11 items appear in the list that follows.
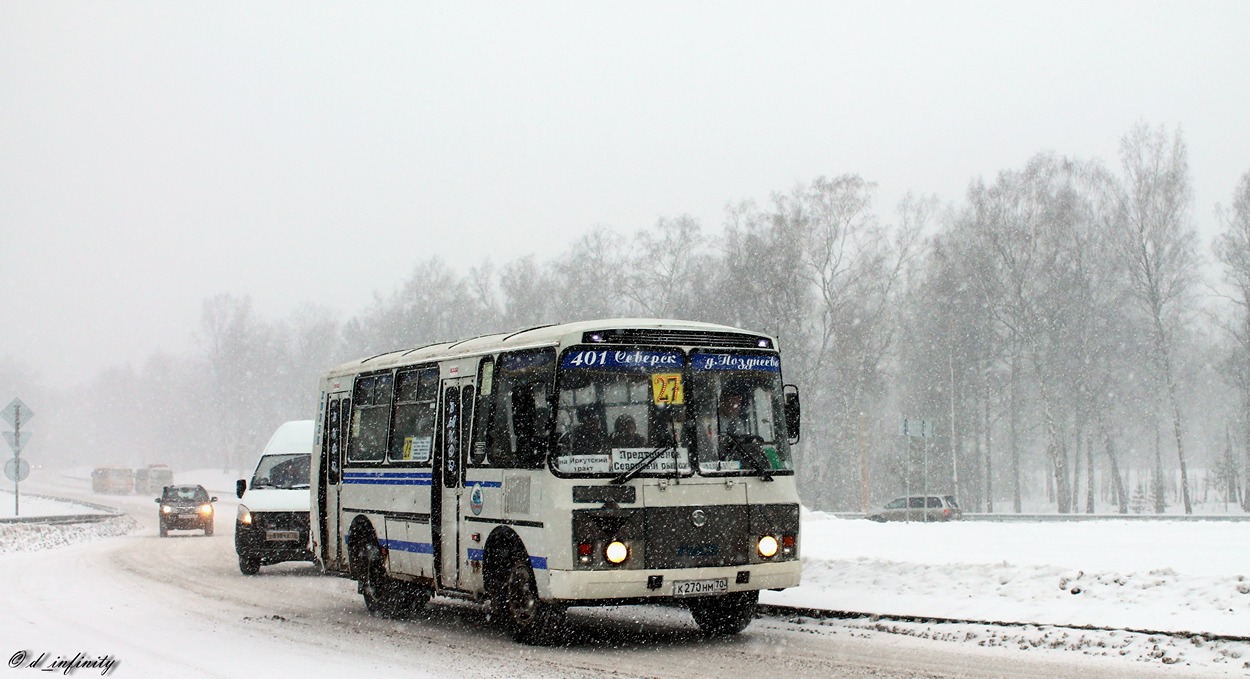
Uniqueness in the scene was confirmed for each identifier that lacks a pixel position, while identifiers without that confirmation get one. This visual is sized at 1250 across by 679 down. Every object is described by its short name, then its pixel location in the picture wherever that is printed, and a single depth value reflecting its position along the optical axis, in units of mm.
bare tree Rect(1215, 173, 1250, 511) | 56750
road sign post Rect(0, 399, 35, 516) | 35000
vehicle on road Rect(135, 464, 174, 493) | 91688
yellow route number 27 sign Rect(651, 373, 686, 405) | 12273
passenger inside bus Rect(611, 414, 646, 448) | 12062
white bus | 11812
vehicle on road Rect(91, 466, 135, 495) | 93188
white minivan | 22828
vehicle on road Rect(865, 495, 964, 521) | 45156
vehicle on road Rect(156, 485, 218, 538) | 39219
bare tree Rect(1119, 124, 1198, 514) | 56844
